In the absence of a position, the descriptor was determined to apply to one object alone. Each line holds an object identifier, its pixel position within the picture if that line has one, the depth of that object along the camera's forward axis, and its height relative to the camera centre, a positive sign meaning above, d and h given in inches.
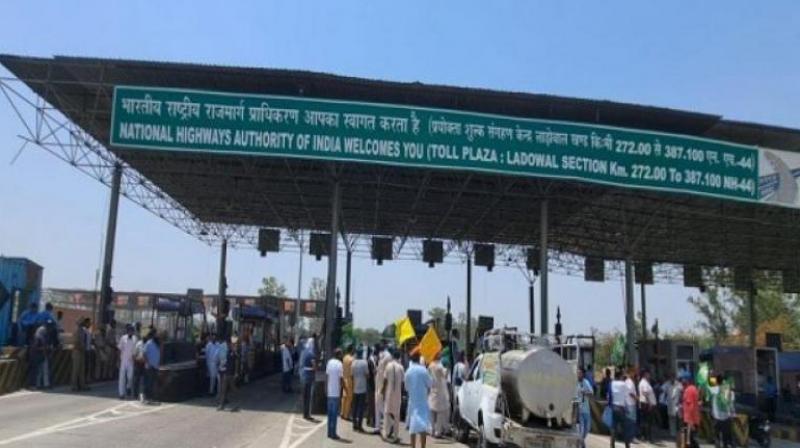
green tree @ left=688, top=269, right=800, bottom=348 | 2491.4 +99.3
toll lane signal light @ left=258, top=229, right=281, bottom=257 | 1514.5 +165.7
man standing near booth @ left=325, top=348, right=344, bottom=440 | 628.7 -49.2
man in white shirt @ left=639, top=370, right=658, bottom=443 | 805.9 -64.5
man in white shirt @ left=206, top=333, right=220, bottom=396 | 888.9 -43.8
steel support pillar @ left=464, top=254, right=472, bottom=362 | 1641.2 +99.4
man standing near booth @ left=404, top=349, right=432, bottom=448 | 548.4 -50.1
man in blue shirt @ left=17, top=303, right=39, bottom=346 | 832.3 -8.4
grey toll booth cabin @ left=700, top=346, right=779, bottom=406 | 1168.8 -35.2
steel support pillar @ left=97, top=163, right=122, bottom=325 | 968.3 +73.1
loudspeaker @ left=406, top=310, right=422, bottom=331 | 1085.8 +19.7
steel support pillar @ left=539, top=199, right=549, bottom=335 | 975.6 +84.6
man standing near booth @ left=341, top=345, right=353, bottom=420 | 736.3 -55.3
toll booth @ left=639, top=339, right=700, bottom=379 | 1131.3 -26.1
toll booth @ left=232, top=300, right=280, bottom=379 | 1243.2 -15.8
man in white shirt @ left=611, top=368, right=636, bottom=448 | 727.1 -59.7
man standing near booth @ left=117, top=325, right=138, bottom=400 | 777.6 -40.2
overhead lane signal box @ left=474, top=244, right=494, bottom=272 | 1553.9 +156.3
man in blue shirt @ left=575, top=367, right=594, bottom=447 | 601.9 -51.5
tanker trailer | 547.2 -48.7
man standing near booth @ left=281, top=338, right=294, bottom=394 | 1042.1 -53.6
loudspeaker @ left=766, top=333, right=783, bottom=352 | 1380.2 +5.9
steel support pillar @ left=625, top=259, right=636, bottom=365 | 1023.7 +15.1
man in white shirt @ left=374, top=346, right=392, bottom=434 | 668.7 -47.2
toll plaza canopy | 829.8 +218.2
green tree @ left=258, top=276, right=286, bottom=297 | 3602.4 +180.5
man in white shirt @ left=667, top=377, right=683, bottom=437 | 818.8 -66.1
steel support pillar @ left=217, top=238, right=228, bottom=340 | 1100.6 +83.0
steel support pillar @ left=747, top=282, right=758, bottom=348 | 1764.1 +83.6
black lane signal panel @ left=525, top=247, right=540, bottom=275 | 1549.0 +151.5
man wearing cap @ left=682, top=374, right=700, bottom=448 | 765.9 -70.1
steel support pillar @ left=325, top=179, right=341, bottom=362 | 922.7 +56.0
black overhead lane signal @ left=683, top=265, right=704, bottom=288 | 1723.7 +142.4
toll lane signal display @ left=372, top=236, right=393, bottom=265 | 1518.2 +159.3
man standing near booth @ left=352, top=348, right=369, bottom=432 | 689.6 -53.4
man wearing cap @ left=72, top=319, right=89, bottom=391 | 813.9 -40.6
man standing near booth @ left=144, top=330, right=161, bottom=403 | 776.9 -42.0
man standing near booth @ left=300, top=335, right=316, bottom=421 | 734.5 -45.4
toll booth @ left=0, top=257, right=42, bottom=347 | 869.2 +30.2
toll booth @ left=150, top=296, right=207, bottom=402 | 821.9 -33.8
